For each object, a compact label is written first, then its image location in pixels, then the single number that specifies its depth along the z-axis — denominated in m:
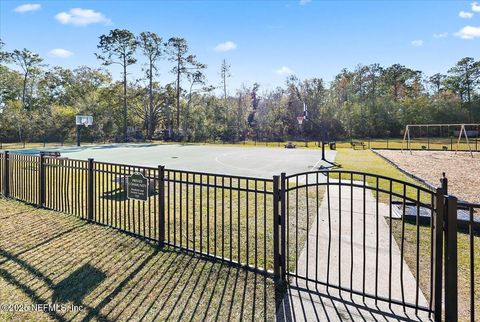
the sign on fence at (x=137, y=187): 4.67
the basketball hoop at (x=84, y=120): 31.09
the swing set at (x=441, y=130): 43.78
